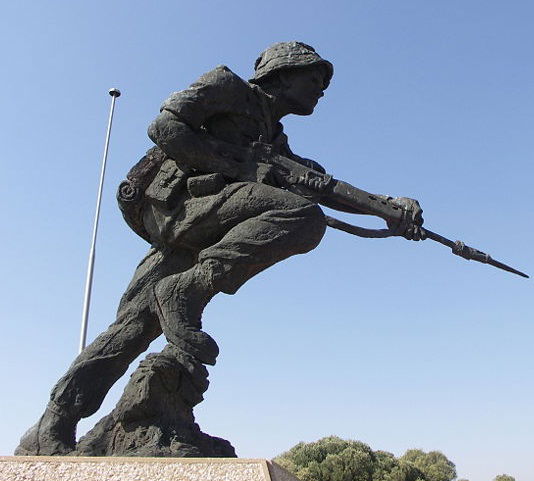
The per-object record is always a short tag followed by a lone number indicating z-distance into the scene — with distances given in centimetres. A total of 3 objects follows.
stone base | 285
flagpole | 1182
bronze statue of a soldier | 385
